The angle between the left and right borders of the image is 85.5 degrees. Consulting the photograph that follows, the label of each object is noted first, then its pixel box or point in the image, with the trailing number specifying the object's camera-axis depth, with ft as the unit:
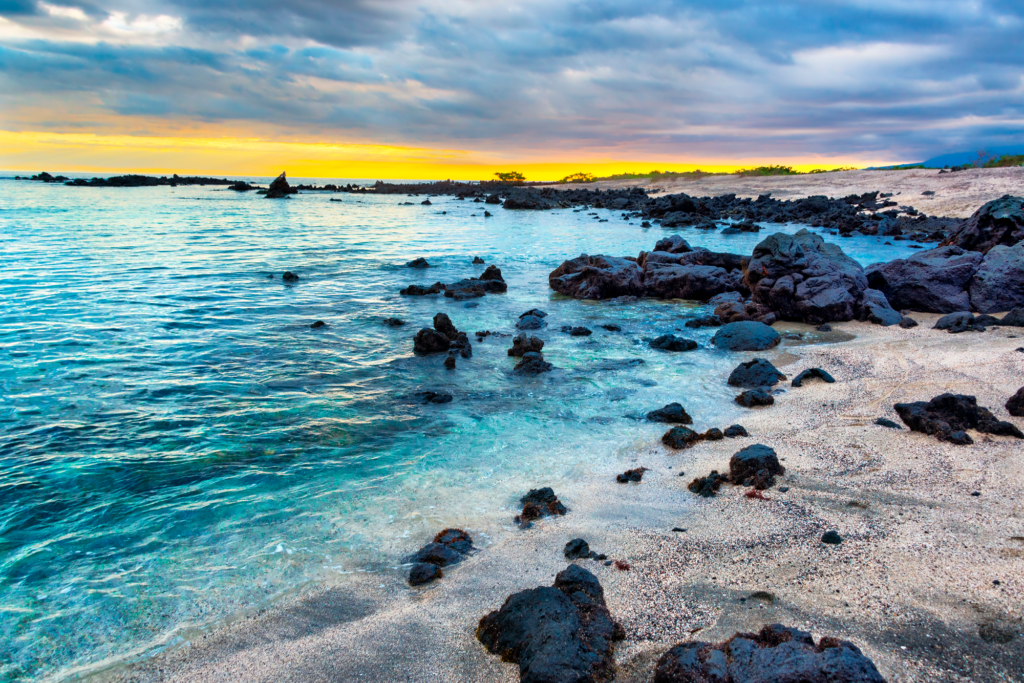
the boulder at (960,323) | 33.68
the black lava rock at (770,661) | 8.46
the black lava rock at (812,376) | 27.04
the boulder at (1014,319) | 33.01
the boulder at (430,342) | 34.50
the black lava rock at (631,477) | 18.79
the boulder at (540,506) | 16.81
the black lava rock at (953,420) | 19.26
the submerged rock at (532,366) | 31.27
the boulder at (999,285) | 39.99
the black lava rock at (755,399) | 25.18
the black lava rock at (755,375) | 27.68
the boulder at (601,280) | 53.52
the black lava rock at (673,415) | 23.85
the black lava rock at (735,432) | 21.65
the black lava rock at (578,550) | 14.47
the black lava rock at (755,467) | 17.51
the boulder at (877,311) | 38.68
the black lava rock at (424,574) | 13.98
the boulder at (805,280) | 40.09
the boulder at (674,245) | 65.21
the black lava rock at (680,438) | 21.27
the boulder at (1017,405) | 20.59
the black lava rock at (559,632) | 10.06
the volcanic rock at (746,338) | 35.06
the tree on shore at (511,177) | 411.01
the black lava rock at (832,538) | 13.85
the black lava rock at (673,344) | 35.37
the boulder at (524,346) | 34.32
